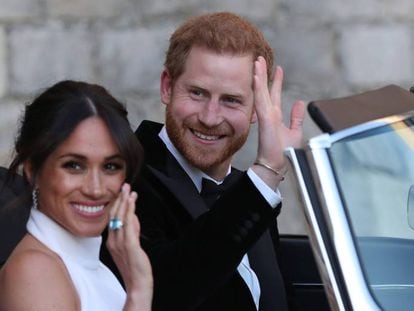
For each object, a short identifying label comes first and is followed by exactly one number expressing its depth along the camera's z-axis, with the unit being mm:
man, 5223
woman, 4693
